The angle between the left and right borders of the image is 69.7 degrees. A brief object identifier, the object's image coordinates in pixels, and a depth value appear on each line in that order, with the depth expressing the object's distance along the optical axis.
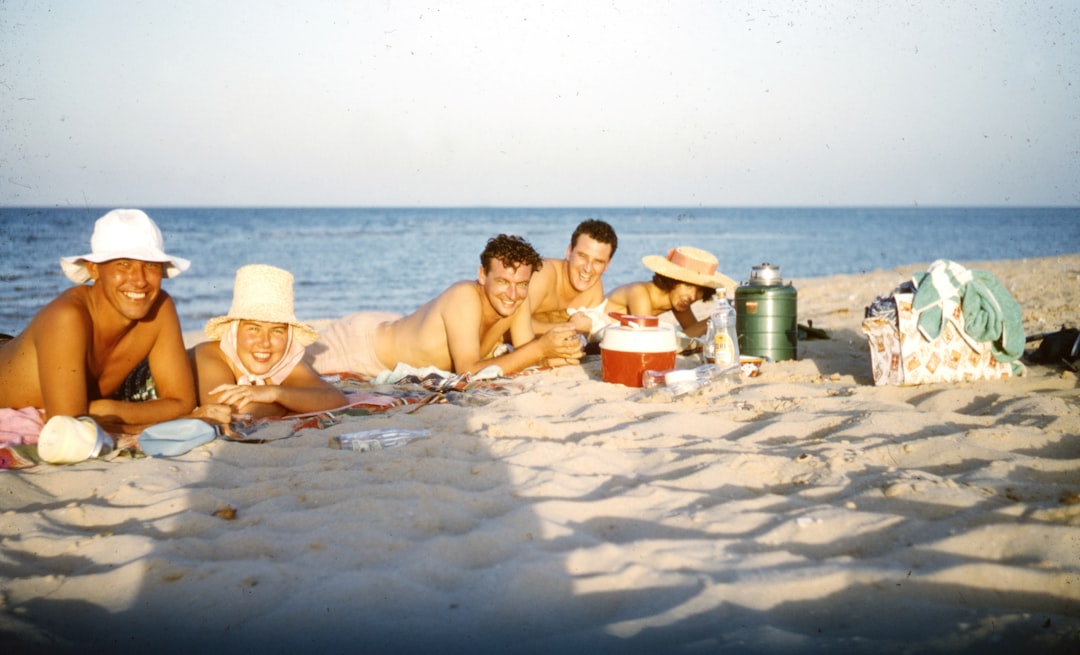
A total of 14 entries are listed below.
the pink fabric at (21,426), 3.64
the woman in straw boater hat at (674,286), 6.24
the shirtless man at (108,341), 3.63
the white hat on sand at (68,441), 3.35
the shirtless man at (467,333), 5.42
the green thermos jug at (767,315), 5.63
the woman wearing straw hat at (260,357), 4.29
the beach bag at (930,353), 4.63
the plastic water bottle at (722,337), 5.25
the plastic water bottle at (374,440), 3.55
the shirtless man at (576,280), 6.30
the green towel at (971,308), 4.54
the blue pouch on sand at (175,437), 3.49
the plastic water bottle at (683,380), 4.62
